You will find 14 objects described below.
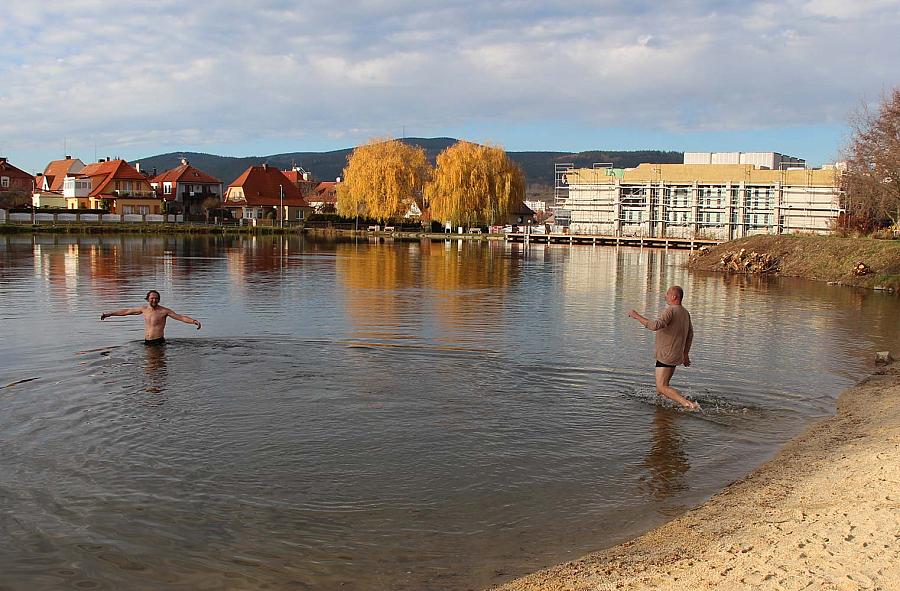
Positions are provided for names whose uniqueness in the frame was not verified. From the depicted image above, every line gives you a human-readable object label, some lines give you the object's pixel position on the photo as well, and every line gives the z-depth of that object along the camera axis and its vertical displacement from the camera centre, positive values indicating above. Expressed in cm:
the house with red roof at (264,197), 11128 +470
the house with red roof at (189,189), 11119 +565
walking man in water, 1174 -153
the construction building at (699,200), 7694 +358
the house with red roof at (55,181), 11159 +693
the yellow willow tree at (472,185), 8656 +513
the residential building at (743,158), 9388 +896
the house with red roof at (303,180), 14275 +923
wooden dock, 7419 -59
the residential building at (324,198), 12106 +552
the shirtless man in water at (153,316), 1606 -172
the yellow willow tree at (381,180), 9038 +574
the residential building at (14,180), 10448 +632
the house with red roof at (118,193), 10431 +469
